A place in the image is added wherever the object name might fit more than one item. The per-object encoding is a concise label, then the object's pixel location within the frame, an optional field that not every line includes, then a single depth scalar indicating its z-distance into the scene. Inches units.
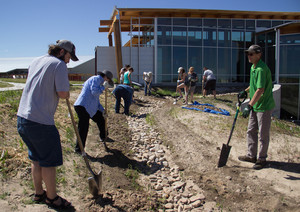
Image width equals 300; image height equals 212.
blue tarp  381.8
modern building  802.8
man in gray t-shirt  111.1
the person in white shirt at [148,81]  594.0
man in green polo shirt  177.8
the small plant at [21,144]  175.9
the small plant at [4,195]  125.8
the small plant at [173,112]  374.1
